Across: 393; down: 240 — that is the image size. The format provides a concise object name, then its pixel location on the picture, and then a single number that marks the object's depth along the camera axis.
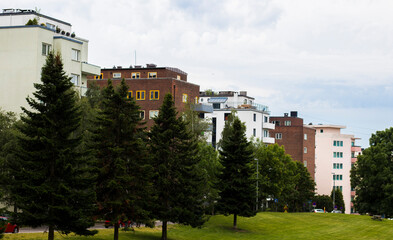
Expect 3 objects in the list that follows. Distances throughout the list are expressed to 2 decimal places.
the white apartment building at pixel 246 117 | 117.31
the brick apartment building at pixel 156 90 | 86.88
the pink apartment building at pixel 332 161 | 157.62
